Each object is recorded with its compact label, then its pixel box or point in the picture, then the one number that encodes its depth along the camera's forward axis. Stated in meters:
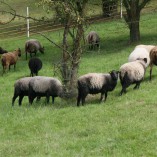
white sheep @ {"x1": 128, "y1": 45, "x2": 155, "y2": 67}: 17.77
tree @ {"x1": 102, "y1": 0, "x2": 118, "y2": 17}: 35.54
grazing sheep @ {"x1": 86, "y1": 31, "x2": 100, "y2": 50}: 28.05
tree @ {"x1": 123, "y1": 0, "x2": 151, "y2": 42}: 26.83
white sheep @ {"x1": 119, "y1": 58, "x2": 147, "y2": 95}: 15.70
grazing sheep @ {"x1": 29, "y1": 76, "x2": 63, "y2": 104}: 15.73
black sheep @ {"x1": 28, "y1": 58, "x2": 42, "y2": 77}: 22.14
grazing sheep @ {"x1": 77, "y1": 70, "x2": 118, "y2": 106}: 14.75
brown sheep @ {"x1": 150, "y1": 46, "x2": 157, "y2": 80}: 17.28
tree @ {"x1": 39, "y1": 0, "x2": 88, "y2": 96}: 15.48
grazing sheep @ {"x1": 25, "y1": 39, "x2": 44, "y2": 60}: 27.45
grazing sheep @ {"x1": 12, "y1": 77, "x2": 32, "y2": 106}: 16.02
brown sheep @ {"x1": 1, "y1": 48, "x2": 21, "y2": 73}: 24.02
